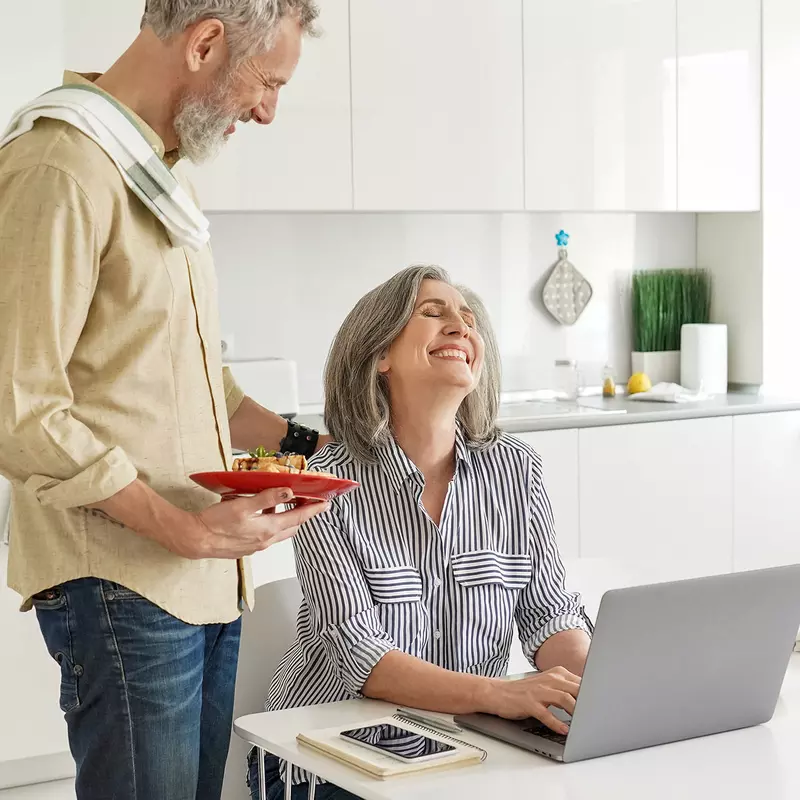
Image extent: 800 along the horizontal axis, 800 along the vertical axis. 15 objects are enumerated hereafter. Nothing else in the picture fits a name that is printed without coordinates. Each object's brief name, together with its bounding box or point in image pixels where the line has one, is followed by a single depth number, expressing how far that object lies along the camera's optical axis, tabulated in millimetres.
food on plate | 1563
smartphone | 1383
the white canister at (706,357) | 4477
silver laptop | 1362
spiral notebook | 1344
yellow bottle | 4496
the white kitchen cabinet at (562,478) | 3738
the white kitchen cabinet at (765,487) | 4180
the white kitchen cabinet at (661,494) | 3871
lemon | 4410
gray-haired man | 1401
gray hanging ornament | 4480
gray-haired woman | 1782
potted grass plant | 4621
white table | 1312
